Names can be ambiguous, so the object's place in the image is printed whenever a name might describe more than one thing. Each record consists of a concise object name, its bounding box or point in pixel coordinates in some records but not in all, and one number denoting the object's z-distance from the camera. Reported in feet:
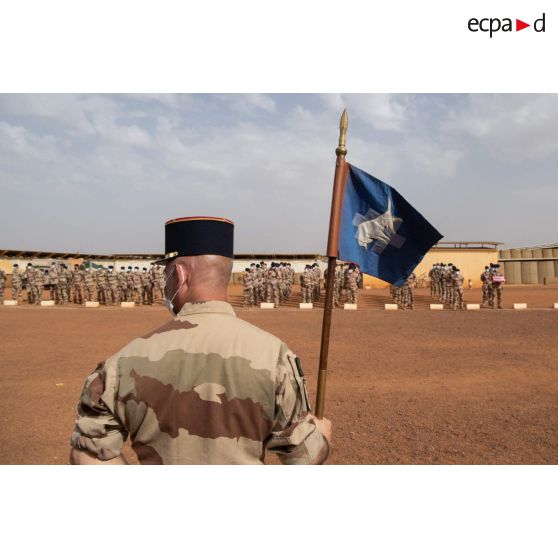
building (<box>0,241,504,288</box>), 107.65
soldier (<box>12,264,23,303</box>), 70.28
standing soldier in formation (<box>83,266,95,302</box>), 68.90
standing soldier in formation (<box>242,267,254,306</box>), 65.87
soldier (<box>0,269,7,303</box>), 68.10
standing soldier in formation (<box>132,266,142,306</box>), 68.80
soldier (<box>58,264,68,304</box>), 64.97
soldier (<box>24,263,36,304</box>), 66.80
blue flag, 9.60
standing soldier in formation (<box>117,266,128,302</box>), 69.72
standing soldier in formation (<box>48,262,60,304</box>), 64.59
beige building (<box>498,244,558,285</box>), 112.16
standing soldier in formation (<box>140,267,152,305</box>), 67.56
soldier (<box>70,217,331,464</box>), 5.29
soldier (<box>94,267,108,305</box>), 66.90
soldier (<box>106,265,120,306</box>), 66.85
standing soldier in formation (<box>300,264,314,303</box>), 66.54
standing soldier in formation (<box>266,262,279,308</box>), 62.00
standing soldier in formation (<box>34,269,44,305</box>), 66.95
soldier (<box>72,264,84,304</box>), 70.03
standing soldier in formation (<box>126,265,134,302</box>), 69.49
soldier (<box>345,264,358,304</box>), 62.44
